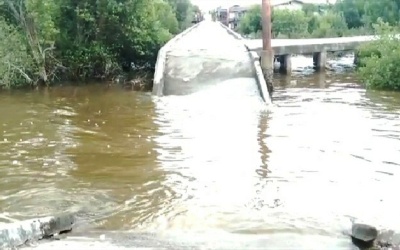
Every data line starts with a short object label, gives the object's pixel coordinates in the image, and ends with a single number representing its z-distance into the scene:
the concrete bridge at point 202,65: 19.09
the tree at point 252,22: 54.97
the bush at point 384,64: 20.20
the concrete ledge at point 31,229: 6.54
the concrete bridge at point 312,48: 28.03
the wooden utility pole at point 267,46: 20.67
